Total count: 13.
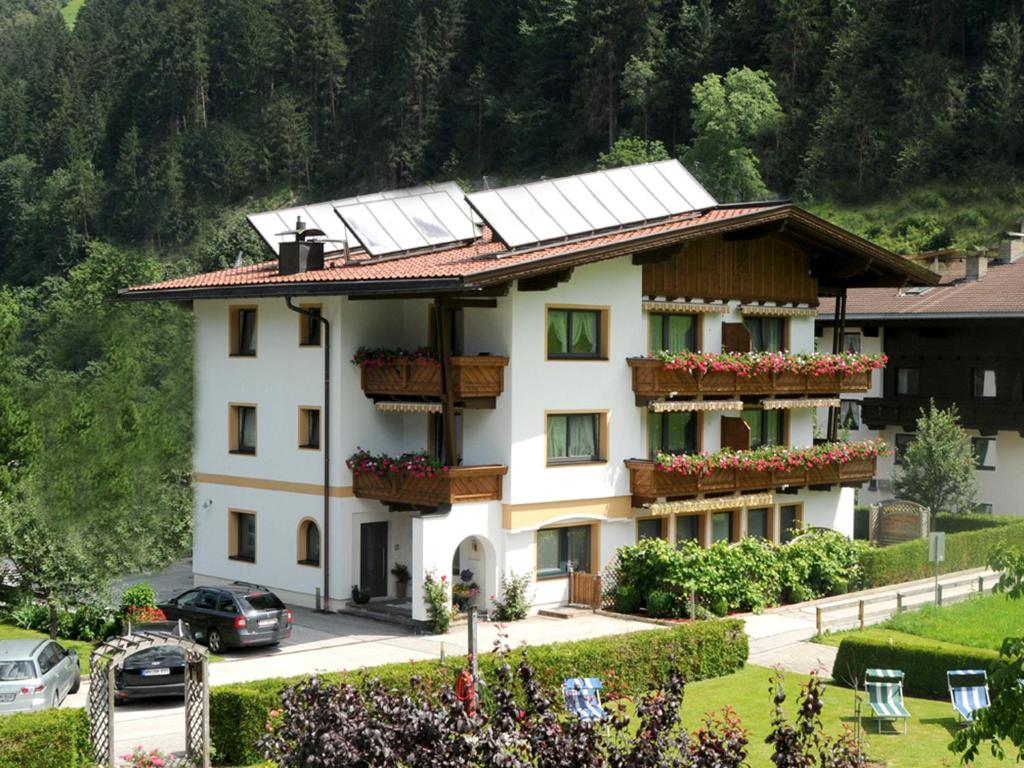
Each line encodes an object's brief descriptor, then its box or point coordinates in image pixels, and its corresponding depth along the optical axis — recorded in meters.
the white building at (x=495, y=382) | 33.09
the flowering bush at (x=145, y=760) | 18.64
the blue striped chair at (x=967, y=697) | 23.42
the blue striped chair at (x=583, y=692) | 19.03
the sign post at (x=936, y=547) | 32.25
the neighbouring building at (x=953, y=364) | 48.75
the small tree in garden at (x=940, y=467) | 44.69
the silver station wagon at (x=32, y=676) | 23.55
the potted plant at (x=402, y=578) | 35.16
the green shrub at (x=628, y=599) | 34.09
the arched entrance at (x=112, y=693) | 20.86
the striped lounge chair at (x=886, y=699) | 23.62
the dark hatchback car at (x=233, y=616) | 30.00
